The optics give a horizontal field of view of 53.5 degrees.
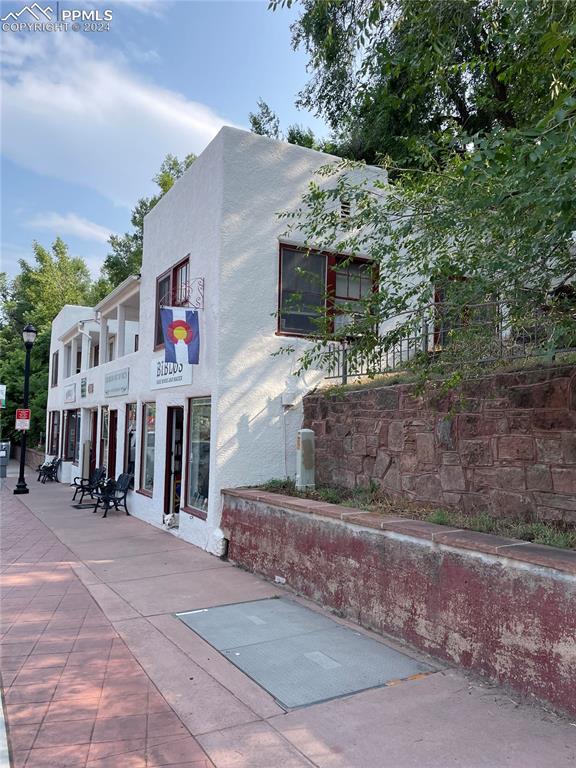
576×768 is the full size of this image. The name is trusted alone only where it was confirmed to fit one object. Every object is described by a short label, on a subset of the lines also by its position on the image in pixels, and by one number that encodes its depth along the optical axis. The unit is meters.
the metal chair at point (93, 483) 13.34
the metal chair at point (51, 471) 20.52
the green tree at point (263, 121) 19.25
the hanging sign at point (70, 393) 18.95
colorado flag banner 8.68
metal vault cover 4.02
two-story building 8.39
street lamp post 16.81
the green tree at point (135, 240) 27.97
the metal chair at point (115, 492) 11.98
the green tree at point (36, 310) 31.88
